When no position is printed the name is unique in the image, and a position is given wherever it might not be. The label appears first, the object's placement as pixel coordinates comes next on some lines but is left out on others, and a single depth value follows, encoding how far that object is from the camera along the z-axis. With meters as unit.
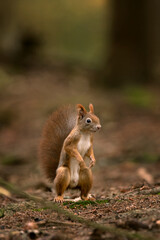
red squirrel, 7.84
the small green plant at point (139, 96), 23.55
